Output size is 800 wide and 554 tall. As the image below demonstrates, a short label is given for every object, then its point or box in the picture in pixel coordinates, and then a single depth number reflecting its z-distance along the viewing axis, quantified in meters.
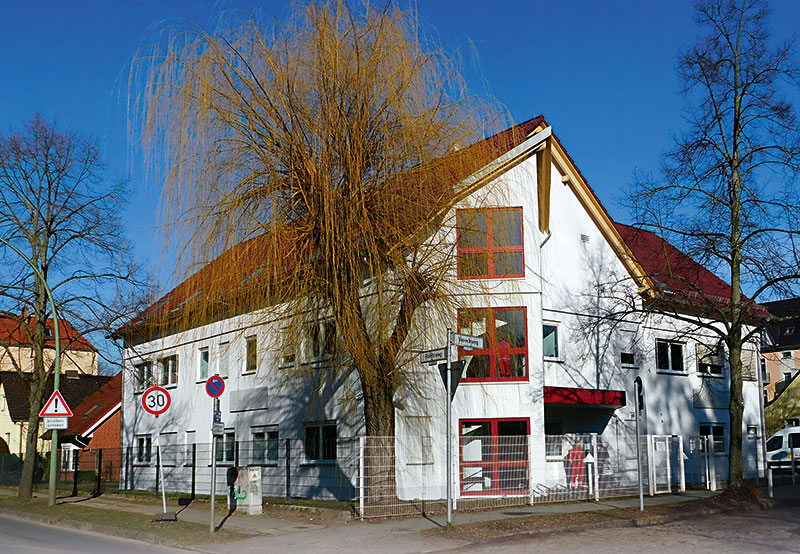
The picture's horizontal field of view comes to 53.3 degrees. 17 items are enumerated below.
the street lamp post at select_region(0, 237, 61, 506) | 20.91
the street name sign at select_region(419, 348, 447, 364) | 14.26
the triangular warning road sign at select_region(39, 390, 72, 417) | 20.44
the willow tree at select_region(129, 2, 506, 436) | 14.42
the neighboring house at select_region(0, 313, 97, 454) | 56.66
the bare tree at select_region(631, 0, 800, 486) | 18.36
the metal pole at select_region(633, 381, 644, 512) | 16.60
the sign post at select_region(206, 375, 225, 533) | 13.88
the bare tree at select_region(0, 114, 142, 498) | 23.81
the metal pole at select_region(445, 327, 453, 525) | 13.74
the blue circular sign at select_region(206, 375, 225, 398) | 14.07
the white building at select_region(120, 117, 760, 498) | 16.11
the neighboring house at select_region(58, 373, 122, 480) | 44.47
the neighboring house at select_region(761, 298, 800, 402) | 68.75
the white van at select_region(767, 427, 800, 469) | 40.27
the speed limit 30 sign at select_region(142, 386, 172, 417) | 17.06
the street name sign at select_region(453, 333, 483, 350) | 14.16
